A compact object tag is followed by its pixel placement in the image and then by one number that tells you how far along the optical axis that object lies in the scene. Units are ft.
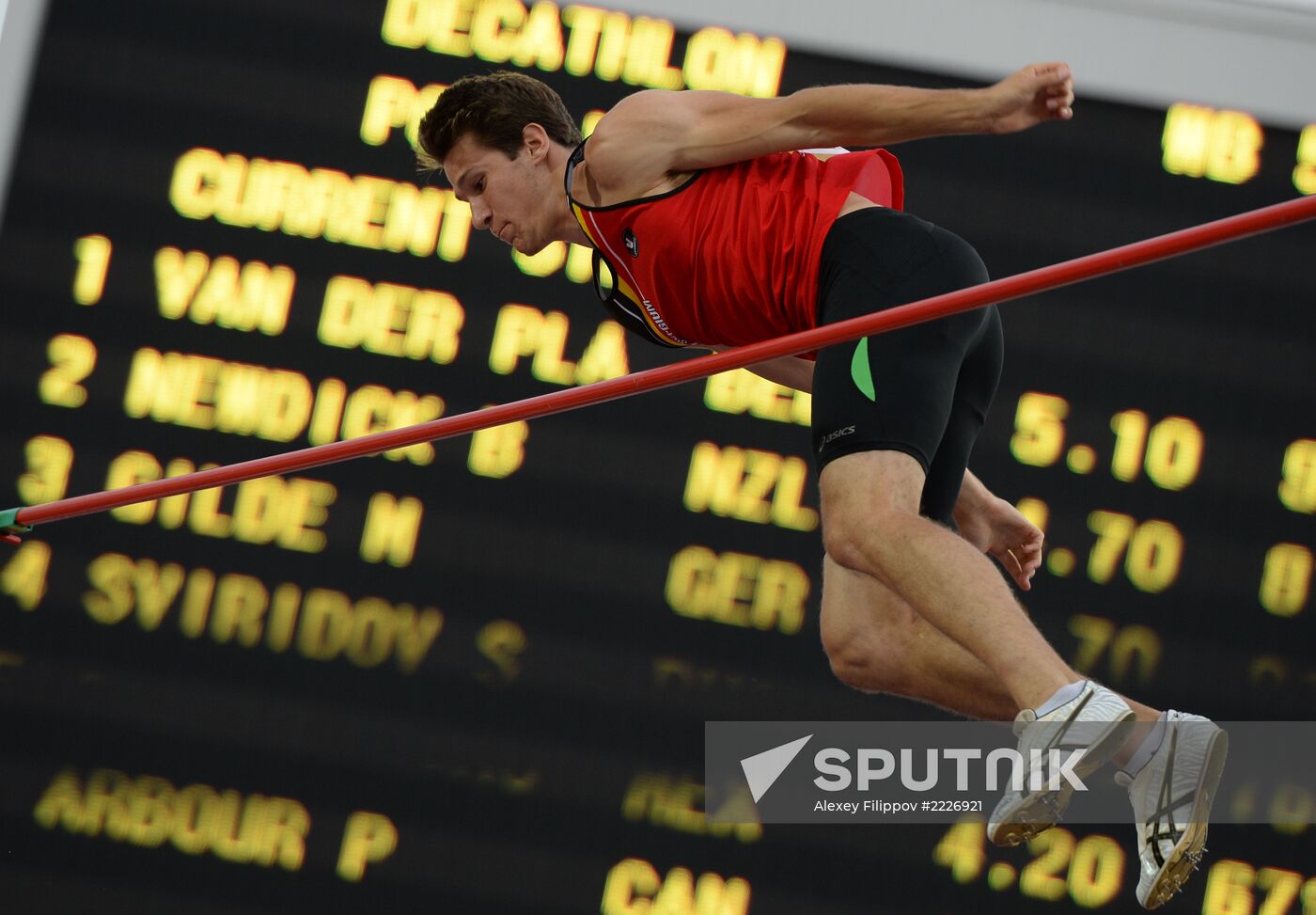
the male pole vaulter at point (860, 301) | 29.94
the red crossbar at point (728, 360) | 29.92
